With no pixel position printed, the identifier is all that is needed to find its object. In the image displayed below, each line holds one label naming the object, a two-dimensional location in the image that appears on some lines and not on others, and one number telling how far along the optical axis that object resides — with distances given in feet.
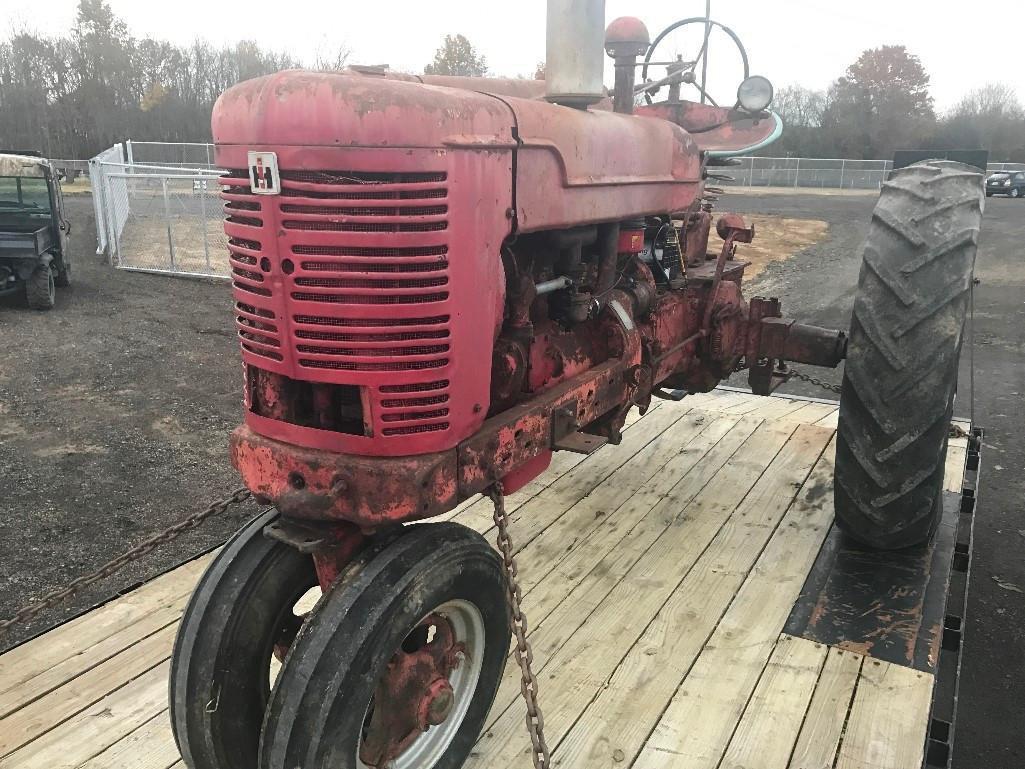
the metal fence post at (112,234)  41.42
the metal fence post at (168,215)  39.29
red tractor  5.73
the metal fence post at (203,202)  37.60
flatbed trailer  7.68
